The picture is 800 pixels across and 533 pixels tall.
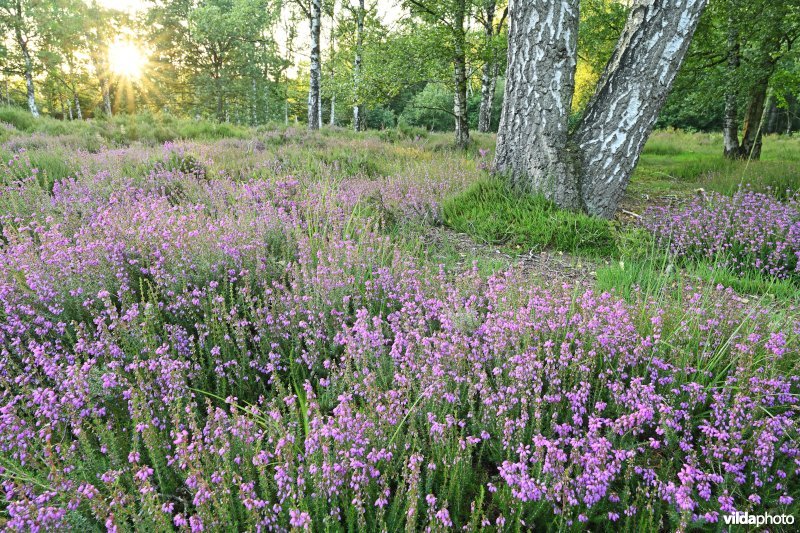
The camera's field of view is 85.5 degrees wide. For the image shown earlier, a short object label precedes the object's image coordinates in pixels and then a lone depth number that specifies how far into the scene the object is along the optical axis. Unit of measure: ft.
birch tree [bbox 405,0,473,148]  27.25
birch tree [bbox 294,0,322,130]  45.91
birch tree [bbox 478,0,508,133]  36.81
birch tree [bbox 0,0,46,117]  83.56
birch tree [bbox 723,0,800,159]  23.16
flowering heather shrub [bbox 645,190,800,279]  12.59
